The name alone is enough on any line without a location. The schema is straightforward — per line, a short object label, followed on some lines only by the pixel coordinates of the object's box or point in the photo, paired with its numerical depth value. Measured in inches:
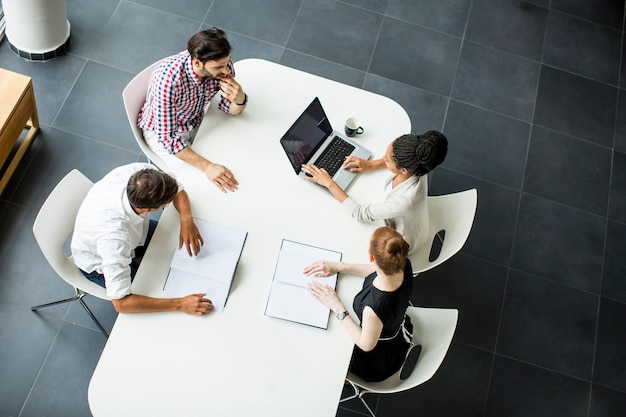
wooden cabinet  132.5
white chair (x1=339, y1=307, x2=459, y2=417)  101.8
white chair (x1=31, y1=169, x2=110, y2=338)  102.0
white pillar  146.1
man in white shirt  96.1
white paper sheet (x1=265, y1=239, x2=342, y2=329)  100.4
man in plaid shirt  109.3
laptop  114.4
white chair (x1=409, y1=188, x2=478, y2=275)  115.4
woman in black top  94.3
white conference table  92.8
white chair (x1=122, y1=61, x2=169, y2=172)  117.2
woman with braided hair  105.7
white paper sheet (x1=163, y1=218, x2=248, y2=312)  100.3
